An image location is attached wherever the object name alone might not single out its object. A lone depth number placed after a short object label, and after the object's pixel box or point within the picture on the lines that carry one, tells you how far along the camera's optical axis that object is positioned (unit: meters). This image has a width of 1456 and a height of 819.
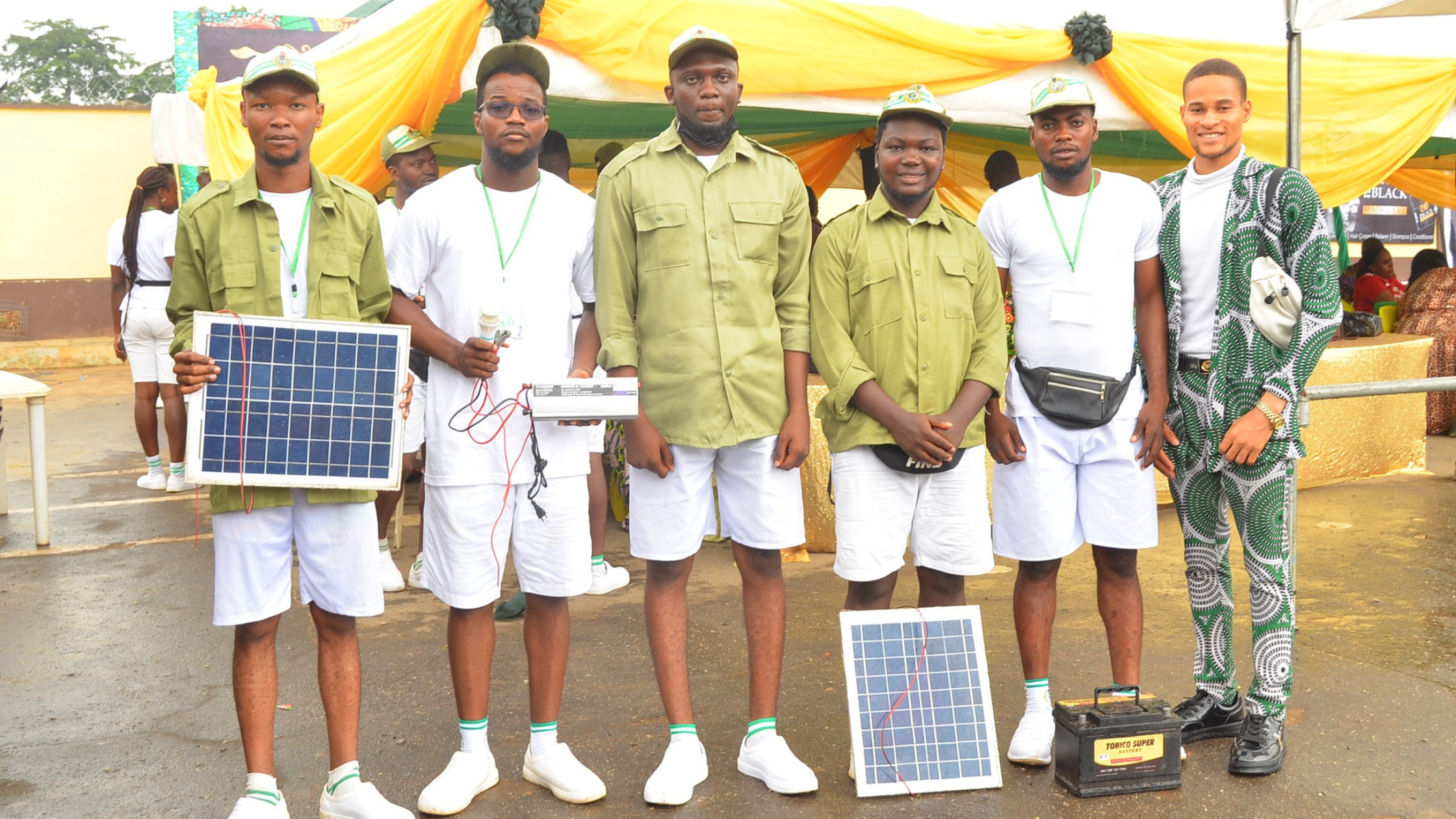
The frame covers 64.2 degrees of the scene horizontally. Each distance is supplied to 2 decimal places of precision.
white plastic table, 6.48
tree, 41.94
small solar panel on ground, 3.49
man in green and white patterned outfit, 3.65
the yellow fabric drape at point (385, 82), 5.53
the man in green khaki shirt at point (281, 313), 3.15
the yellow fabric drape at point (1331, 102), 6.70
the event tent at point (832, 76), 5.65
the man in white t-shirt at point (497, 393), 3.41
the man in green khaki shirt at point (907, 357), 3.55
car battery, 3.43
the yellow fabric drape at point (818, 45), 5.79
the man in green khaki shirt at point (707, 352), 3.45
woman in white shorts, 8.12
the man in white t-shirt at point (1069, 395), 3.68
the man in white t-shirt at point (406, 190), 5.86
